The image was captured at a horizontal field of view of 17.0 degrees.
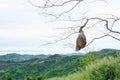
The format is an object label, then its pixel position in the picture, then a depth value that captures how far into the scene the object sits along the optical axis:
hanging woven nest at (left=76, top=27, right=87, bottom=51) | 6.01
